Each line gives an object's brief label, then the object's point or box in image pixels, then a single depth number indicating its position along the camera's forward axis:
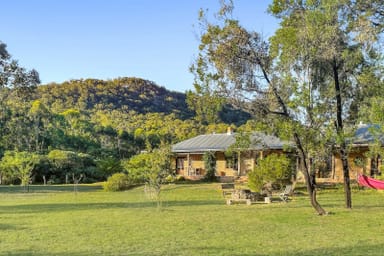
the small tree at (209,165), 31.11
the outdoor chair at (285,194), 17.92
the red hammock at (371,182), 18.31
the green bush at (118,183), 26.52
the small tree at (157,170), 15.28
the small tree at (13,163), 31.52
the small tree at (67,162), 37.57
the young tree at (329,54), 12.96
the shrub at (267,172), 20.73
